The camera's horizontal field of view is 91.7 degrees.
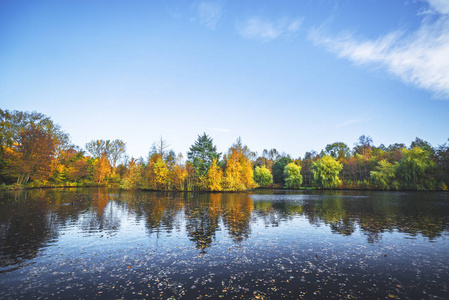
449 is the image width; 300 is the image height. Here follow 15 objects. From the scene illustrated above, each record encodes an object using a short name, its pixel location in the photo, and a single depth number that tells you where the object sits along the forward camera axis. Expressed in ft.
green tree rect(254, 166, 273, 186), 301.02
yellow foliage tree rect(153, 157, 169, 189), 205.26
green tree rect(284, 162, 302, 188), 279.08
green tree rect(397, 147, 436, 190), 188.65
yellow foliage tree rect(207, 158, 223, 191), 189.37
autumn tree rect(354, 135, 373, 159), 391.32
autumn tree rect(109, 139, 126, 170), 294.13
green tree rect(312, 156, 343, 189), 242.15
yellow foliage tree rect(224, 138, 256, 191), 194.80
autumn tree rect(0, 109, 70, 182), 163.02
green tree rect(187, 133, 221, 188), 209.97
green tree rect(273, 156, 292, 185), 340.10
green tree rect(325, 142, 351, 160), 463.62
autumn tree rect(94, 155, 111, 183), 264.72
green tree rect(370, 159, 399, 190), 206.60
